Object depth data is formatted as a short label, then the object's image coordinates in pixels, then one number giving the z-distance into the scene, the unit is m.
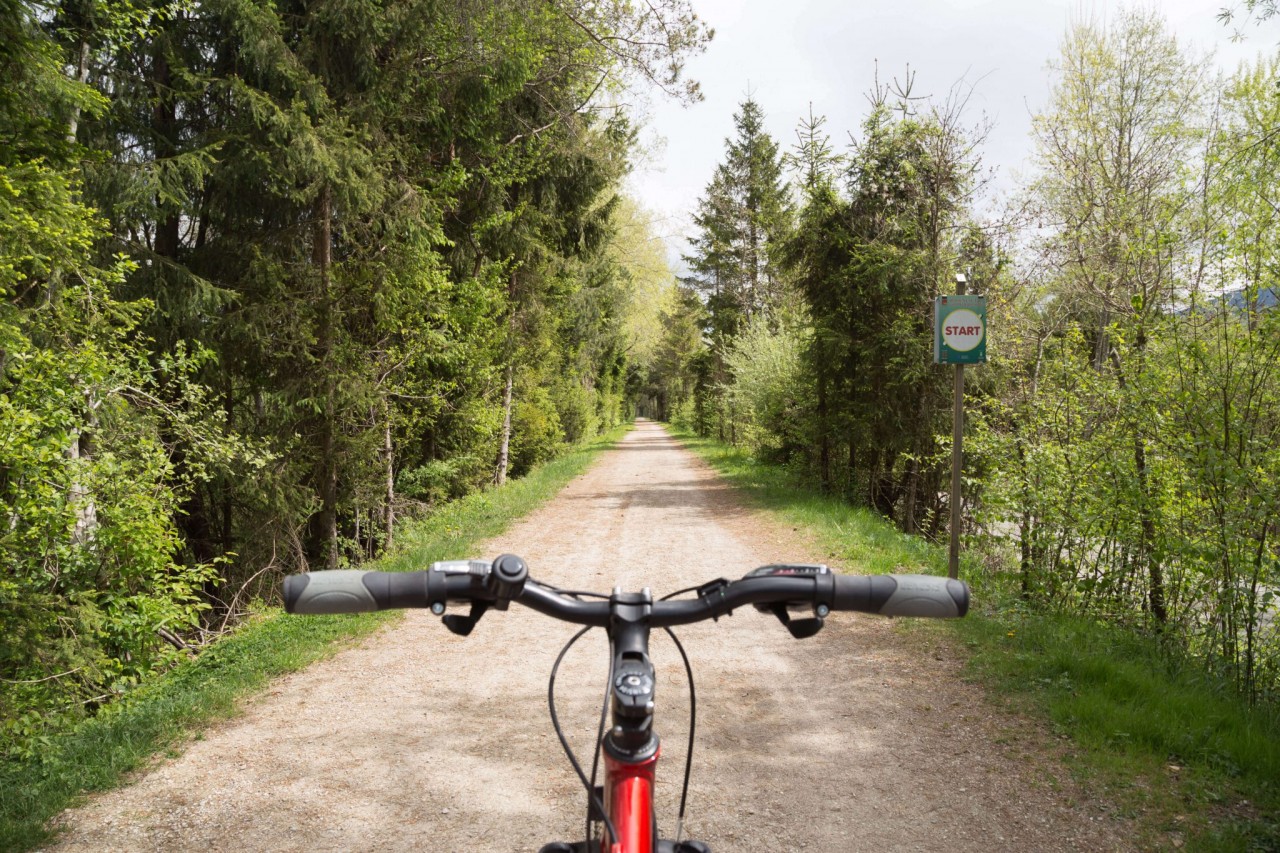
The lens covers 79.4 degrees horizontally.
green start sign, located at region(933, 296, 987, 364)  7.31
